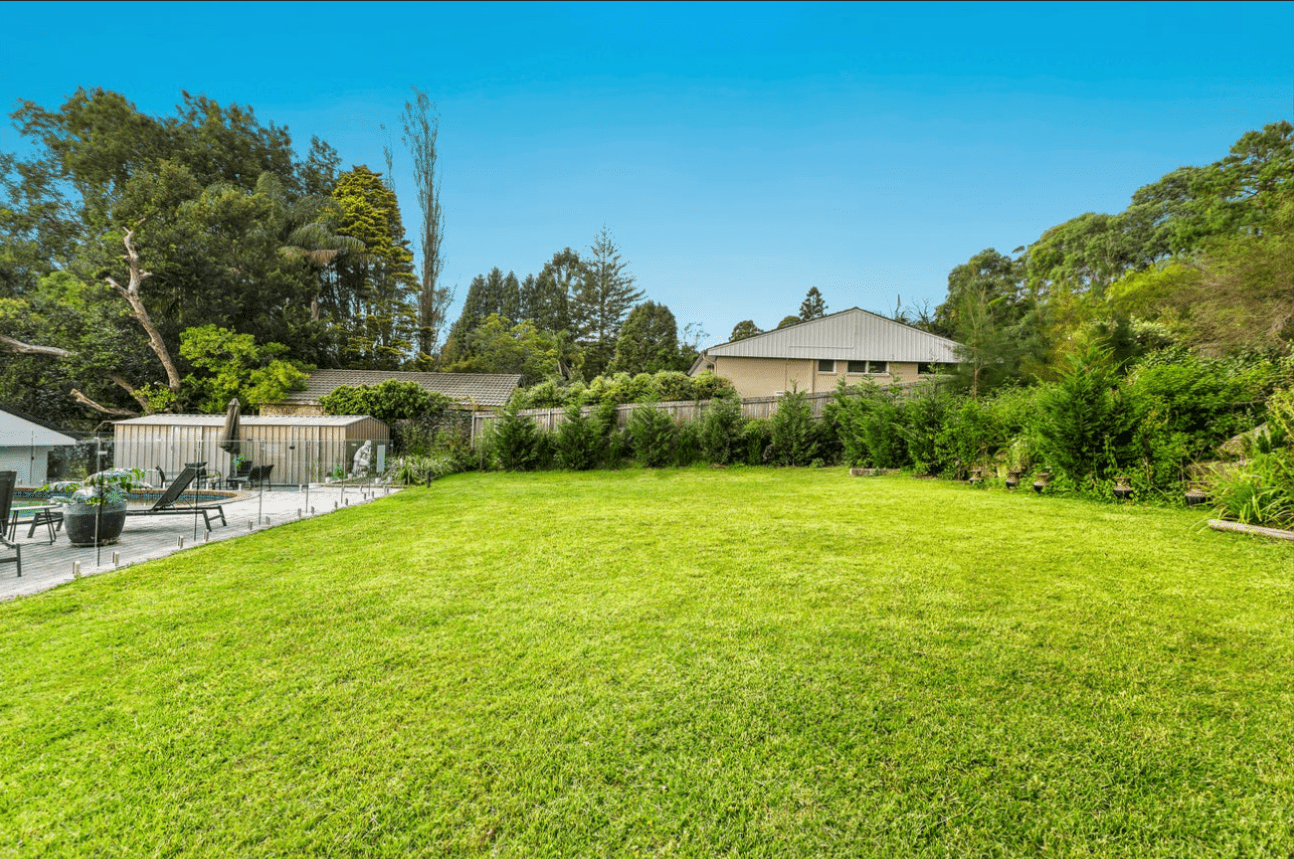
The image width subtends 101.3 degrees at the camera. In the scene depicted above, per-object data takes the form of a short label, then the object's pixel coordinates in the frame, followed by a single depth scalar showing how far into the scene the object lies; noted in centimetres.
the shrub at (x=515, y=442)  1379
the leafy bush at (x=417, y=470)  1216
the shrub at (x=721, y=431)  1309
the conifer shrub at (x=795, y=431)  1252
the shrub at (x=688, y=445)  1340
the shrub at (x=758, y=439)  1303
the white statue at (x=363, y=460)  1212
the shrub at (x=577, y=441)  1373
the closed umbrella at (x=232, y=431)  1138
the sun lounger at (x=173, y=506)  619
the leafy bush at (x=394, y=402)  1662
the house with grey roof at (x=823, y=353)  2377
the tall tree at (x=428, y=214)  3238
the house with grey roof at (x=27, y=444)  902
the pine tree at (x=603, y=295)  4231
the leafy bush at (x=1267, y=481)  521
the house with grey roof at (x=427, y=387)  2023
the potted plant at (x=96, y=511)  555
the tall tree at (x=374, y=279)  3041
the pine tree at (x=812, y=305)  5462
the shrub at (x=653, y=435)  1352
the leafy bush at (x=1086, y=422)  713
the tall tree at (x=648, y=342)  3372
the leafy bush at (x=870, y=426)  1077
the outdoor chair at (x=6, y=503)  483
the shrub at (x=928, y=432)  992
